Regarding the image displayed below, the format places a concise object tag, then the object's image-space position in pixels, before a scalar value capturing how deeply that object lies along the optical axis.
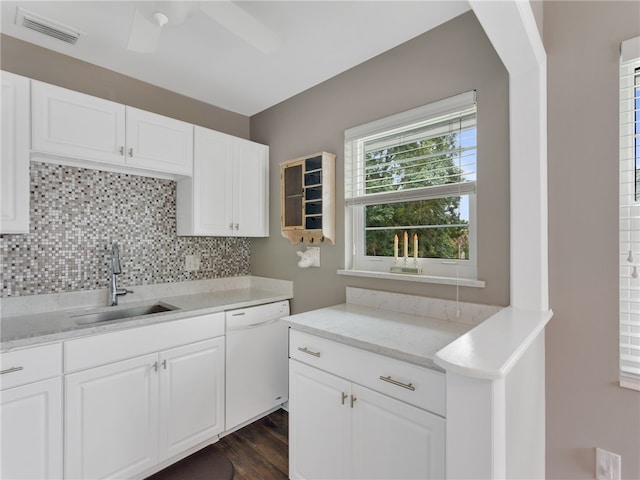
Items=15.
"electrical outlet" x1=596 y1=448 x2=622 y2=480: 1.28
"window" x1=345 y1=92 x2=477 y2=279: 1.74
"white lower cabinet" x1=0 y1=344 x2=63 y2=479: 1.38
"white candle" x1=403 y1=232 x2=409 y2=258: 1.95
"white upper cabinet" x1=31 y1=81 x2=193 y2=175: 1.72
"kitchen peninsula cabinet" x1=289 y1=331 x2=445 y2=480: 1.19
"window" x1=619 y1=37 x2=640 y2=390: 1.29
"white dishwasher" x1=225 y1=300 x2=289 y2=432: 2.18
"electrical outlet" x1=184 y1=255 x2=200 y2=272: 2.60
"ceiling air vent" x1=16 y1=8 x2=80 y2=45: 1.67
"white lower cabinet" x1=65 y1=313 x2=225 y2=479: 1.58
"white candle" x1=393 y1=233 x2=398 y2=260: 1.98
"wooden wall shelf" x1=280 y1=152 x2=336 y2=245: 2.24
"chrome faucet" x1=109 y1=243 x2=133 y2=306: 2.10
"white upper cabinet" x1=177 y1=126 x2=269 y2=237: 2.37
